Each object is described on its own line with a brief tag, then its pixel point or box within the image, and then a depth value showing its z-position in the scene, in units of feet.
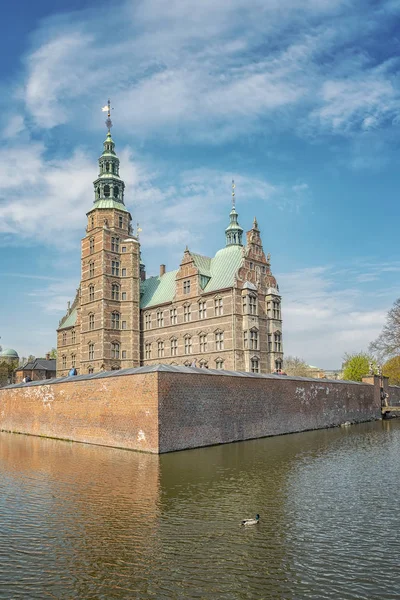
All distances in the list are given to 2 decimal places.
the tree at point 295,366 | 264.29
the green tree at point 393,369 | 189.50
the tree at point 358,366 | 227.61
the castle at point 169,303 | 150.82
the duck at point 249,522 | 37.57
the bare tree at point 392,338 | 170.71
